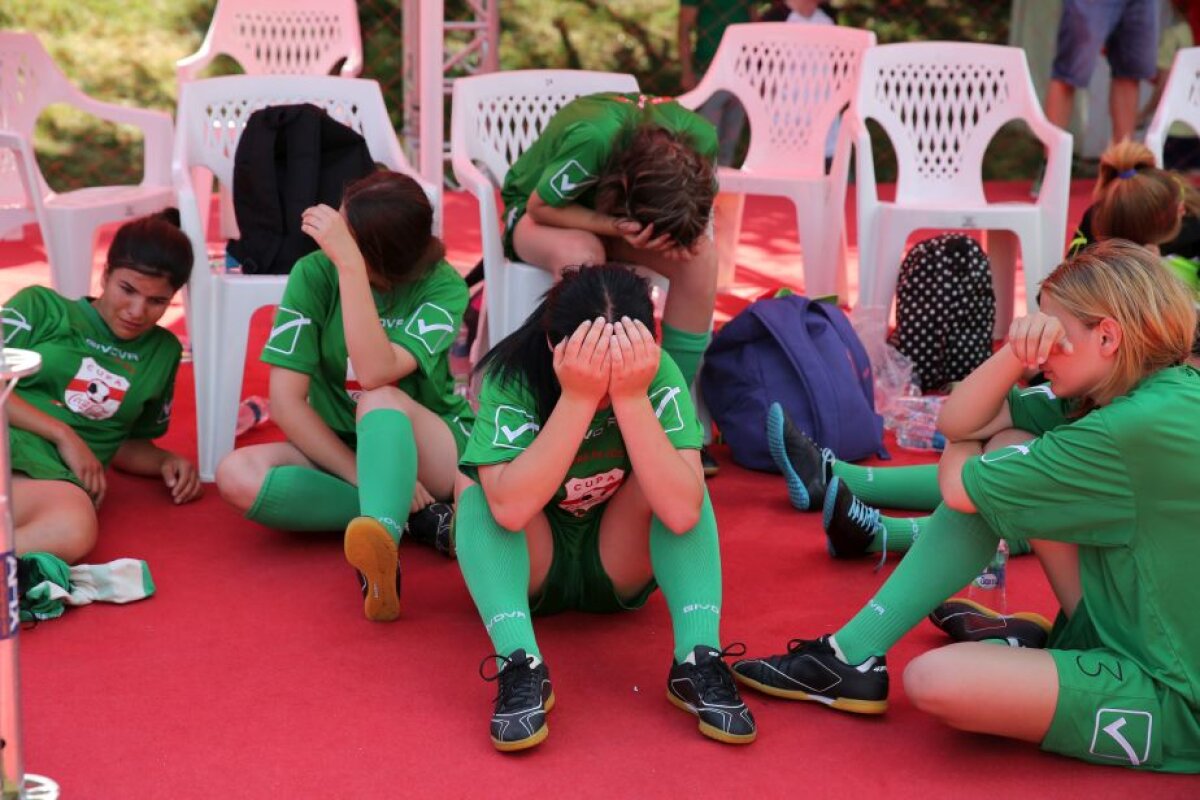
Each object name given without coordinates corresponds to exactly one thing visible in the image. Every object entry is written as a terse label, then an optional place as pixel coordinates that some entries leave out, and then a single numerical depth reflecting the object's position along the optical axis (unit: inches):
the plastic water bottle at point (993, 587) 105.5
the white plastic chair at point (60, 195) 155.2
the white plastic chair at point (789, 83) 196.1
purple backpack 137.3
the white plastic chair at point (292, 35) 216.4
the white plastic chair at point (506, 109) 158.9
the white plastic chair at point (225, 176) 132.4
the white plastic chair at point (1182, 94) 187.0
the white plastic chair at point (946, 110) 183.9
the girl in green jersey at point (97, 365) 114.9
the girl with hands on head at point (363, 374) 109.6
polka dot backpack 158.4
